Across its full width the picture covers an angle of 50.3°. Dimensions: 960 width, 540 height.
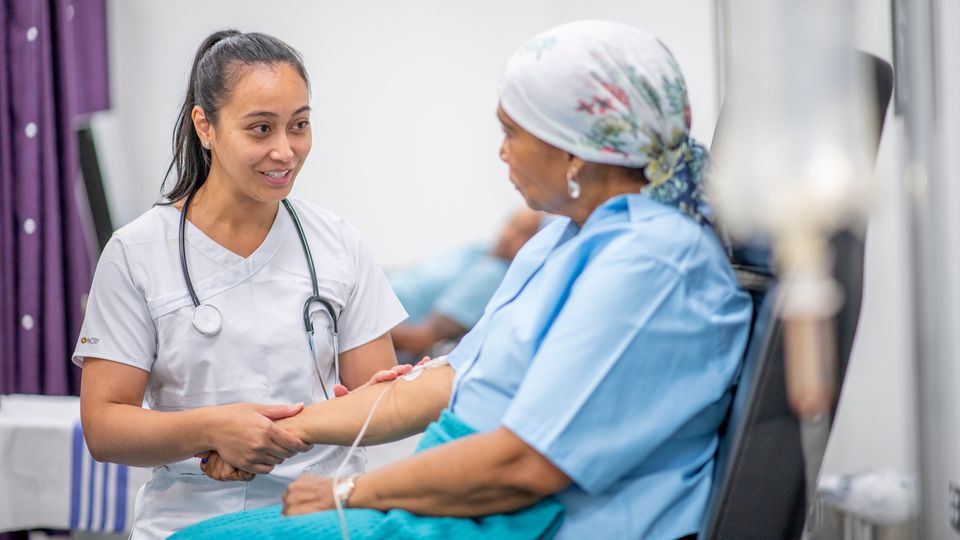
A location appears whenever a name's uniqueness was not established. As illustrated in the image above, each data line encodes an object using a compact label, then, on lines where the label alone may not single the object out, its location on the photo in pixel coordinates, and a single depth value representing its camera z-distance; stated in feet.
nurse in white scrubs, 5.33
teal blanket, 4.08
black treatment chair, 3.86
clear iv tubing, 4.91
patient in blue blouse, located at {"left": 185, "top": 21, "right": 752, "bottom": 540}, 3.93
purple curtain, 10.08
